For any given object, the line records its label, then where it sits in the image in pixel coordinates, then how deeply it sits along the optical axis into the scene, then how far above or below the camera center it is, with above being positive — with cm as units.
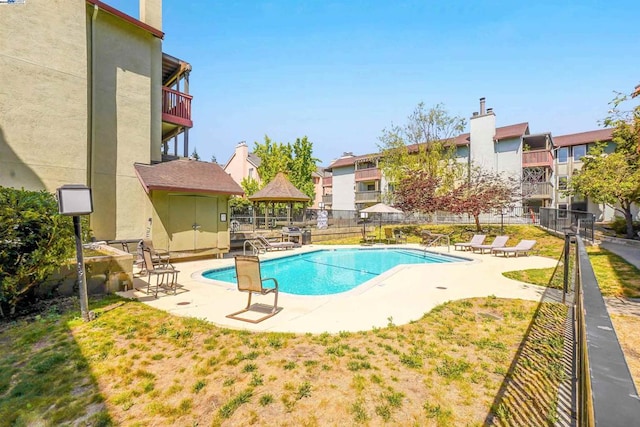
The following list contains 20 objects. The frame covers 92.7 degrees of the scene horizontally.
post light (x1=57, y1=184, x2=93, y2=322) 511 +4
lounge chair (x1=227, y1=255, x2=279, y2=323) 591 -138
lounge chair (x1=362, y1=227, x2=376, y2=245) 2042 -204
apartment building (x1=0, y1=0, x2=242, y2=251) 905 +308
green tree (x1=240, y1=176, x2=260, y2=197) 3456 +277
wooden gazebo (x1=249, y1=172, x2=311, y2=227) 1984 +107
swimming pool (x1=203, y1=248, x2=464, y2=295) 1033 -249
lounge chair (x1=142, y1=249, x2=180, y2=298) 722 -144
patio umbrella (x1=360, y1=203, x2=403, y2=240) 1983 +10
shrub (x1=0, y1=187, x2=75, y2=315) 529 -58
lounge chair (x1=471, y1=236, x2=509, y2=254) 1592 -180
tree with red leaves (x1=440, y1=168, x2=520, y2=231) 2050 +92
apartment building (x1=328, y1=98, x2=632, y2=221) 2903 +557
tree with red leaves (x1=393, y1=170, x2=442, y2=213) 2186 +108
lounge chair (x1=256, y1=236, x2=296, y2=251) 1587 -183
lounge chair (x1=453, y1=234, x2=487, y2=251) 1714 -178
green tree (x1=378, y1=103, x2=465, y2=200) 2825 +651
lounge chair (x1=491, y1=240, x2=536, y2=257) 1485 -187
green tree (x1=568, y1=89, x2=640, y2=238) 1797 +214
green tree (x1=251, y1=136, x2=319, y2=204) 3186 +534
